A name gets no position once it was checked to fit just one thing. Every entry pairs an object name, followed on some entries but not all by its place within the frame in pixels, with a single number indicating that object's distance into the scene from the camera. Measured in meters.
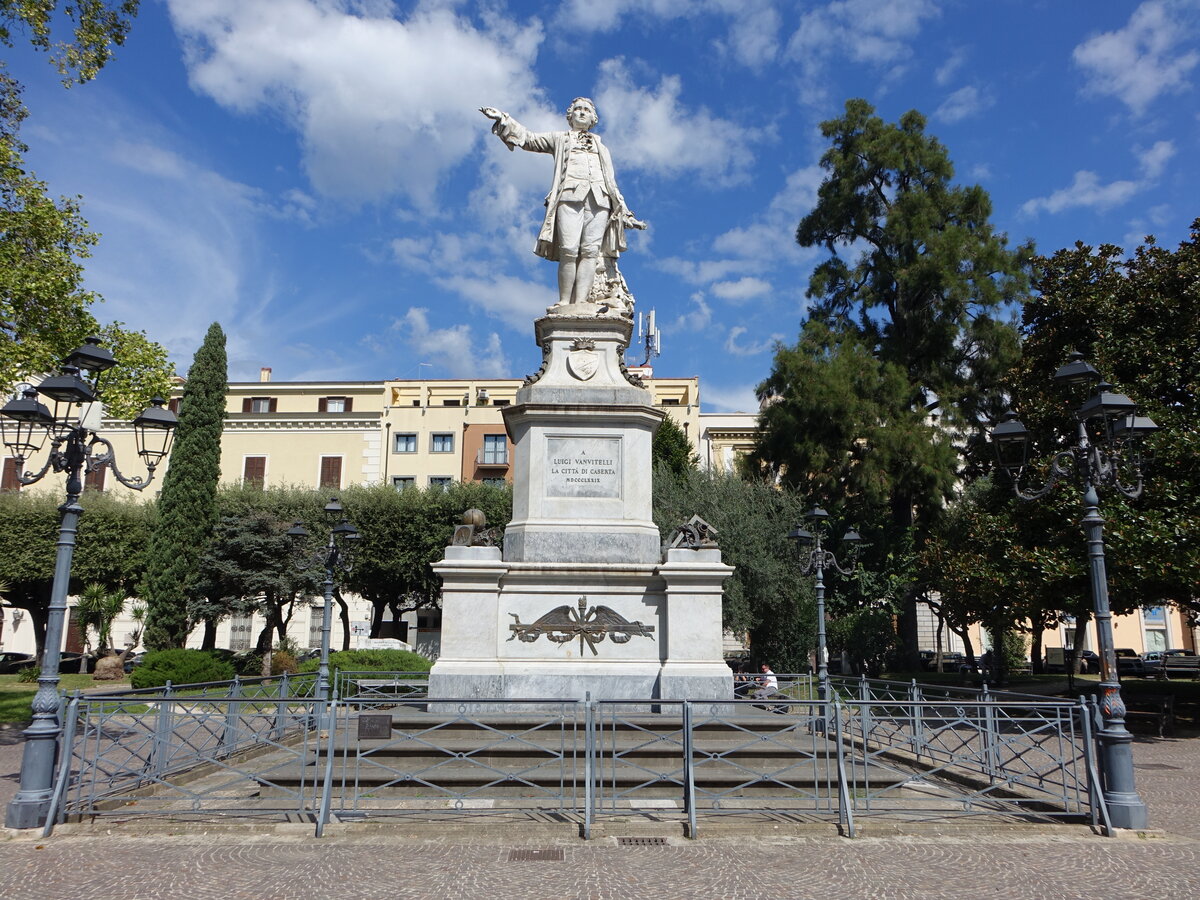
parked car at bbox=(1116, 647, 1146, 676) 45.15
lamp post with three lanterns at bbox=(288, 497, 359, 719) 17.03
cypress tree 29.91
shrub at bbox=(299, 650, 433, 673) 23.14
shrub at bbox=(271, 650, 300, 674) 32.27
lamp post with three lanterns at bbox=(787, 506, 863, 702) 17.31
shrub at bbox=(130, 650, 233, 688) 22.92
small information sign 8.82
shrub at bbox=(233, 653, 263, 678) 34.13
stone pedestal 11.26
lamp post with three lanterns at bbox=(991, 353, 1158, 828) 8.29
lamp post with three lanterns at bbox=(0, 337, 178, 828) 7.98
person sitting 15.16
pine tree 27.81
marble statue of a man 14.01
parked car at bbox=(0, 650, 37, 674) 41.90
